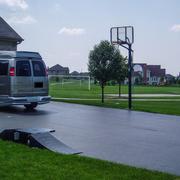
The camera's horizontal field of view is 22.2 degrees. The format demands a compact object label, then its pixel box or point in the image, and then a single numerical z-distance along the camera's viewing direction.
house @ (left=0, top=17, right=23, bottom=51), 31.75
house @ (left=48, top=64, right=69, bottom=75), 129.04
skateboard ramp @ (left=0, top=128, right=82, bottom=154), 8.97
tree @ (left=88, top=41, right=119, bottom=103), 26.27
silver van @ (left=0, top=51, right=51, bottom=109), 17.73
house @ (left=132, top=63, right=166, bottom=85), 129.35
